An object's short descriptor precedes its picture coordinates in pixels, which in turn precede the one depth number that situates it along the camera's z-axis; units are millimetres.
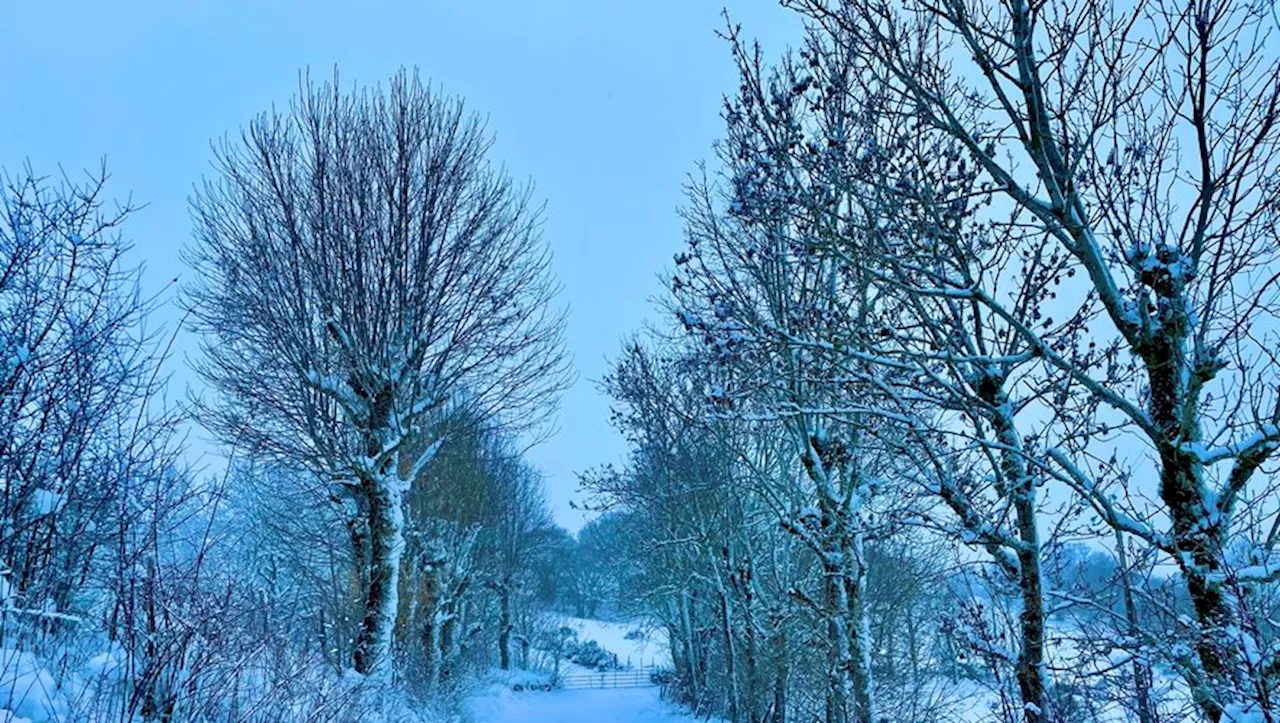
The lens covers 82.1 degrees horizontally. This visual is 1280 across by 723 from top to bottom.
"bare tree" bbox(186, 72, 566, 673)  9367
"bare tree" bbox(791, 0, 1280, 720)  3613
